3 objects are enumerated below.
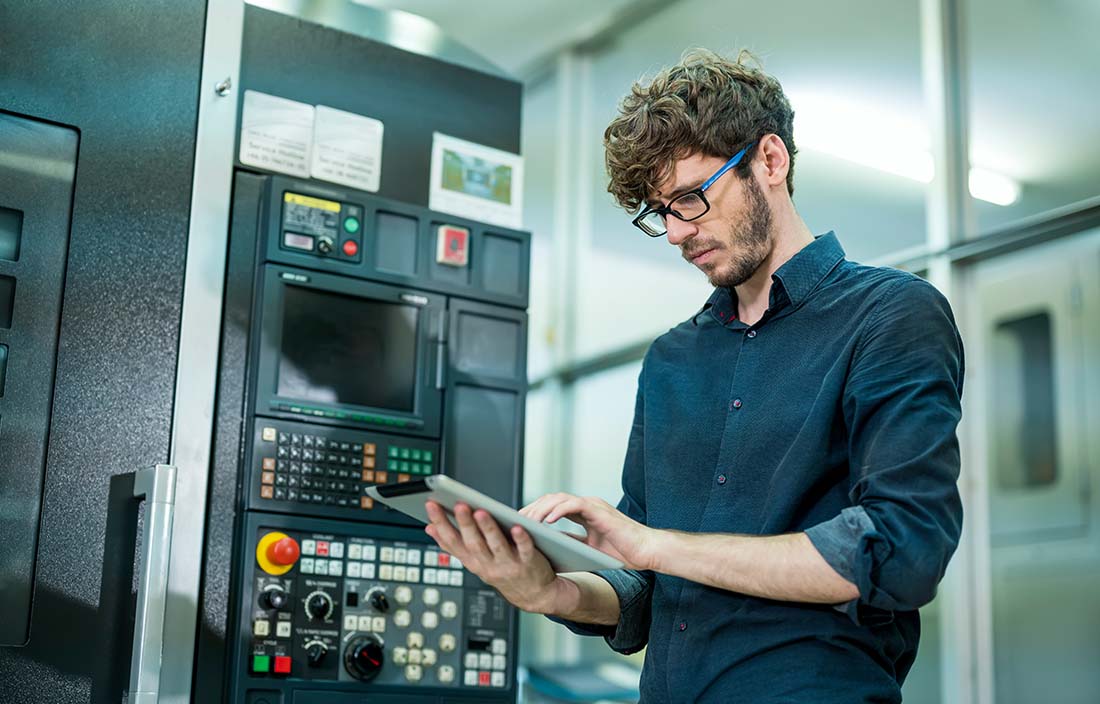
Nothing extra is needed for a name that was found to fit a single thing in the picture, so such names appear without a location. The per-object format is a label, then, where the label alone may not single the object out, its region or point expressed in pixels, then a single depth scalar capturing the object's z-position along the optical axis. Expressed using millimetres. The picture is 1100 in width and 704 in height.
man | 1324
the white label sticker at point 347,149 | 2227
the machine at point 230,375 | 1833
